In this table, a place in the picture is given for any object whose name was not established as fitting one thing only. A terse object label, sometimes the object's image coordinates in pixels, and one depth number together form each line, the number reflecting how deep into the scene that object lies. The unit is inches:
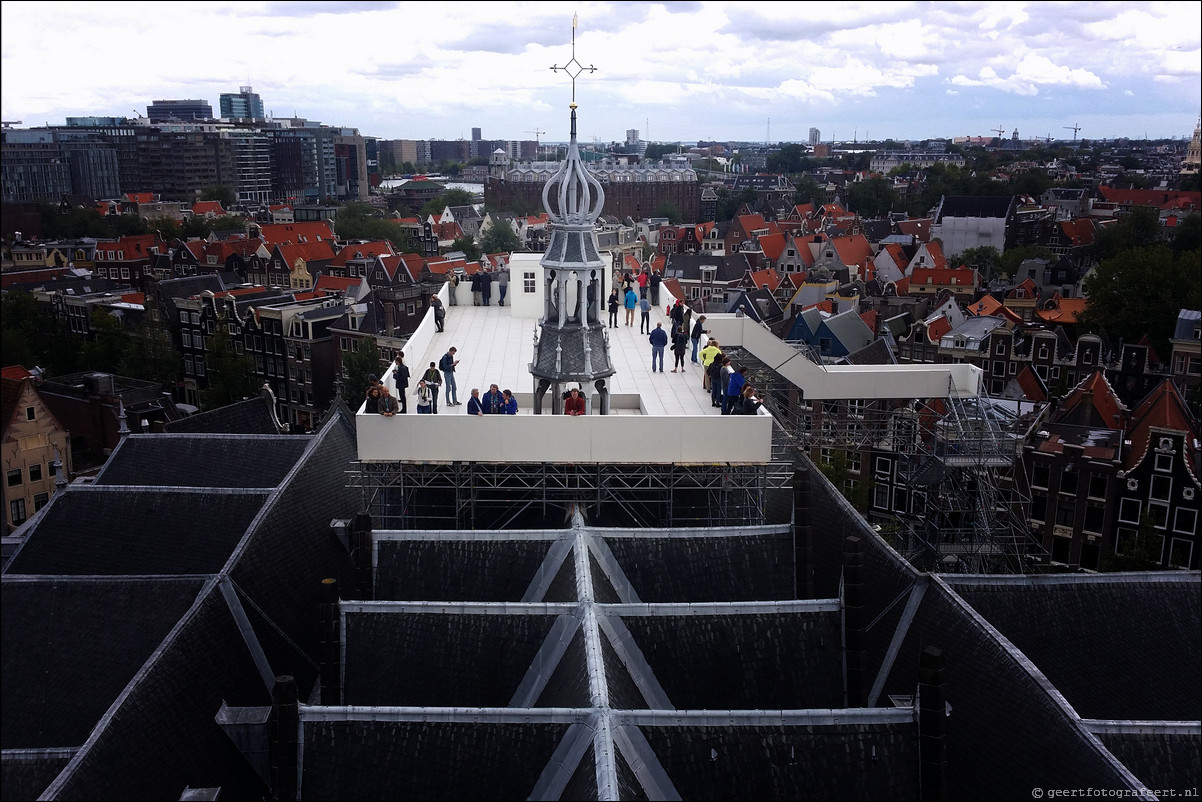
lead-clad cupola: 773.3
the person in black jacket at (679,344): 978.1
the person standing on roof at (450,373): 886.4
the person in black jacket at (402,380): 836.6
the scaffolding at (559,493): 788.0
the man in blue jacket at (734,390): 804.6
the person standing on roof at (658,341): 997.8
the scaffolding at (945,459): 1022.4
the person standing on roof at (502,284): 1413.6
